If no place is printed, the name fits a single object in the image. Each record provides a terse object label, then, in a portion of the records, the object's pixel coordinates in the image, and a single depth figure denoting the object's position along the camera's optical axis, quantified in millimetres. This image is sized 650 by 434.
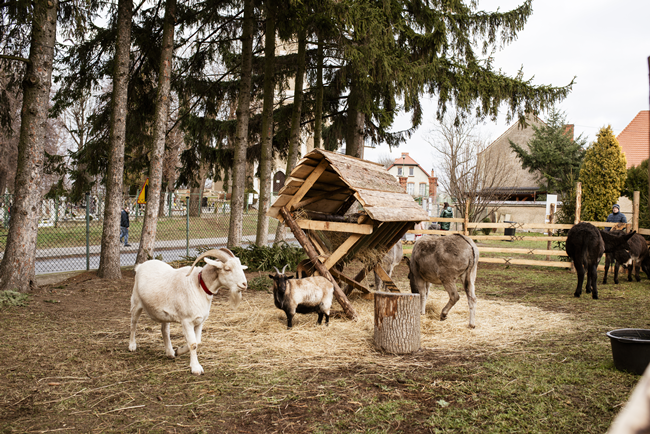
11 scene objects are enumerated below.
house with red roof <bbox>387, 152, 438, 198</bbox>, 76562
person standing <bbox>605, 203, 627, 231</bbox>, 13992
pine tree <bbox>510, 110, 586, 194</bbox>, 34312
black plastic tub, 4875
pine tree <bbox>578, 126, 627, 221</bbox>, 19031
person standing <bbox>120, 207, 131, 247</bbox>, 17547
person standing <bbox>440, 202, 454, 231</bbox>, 18436
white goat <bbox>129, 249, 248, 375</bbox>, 5145
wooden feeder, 7355
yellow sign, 13880
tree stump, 5914
